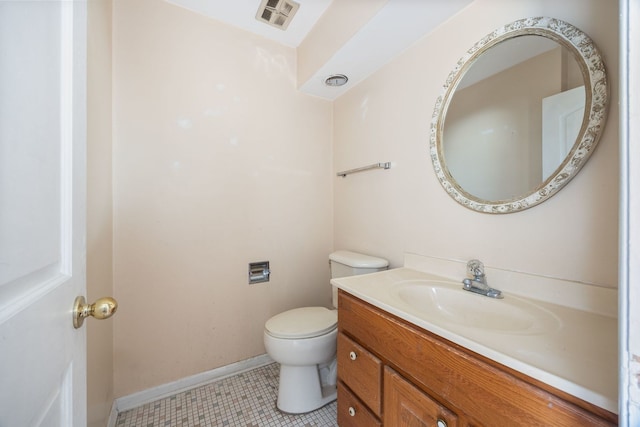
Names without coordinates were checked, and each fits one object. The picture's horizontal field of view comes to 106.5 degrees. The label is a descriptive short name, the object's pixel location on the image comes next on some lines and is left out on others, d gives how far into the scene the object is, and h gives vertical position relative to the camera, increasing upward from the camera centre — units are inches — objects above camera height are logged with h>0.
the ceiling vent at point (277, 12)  57.1 +50.3
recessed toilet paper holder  67.4 -17.1
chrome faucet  37.7 -11.3
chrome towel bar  59.2 +11.9
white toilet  50.2 -29.6
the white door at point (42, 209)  11.9 +0.2
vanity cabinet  20.2 -18.9
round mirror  31.3 +15.0
